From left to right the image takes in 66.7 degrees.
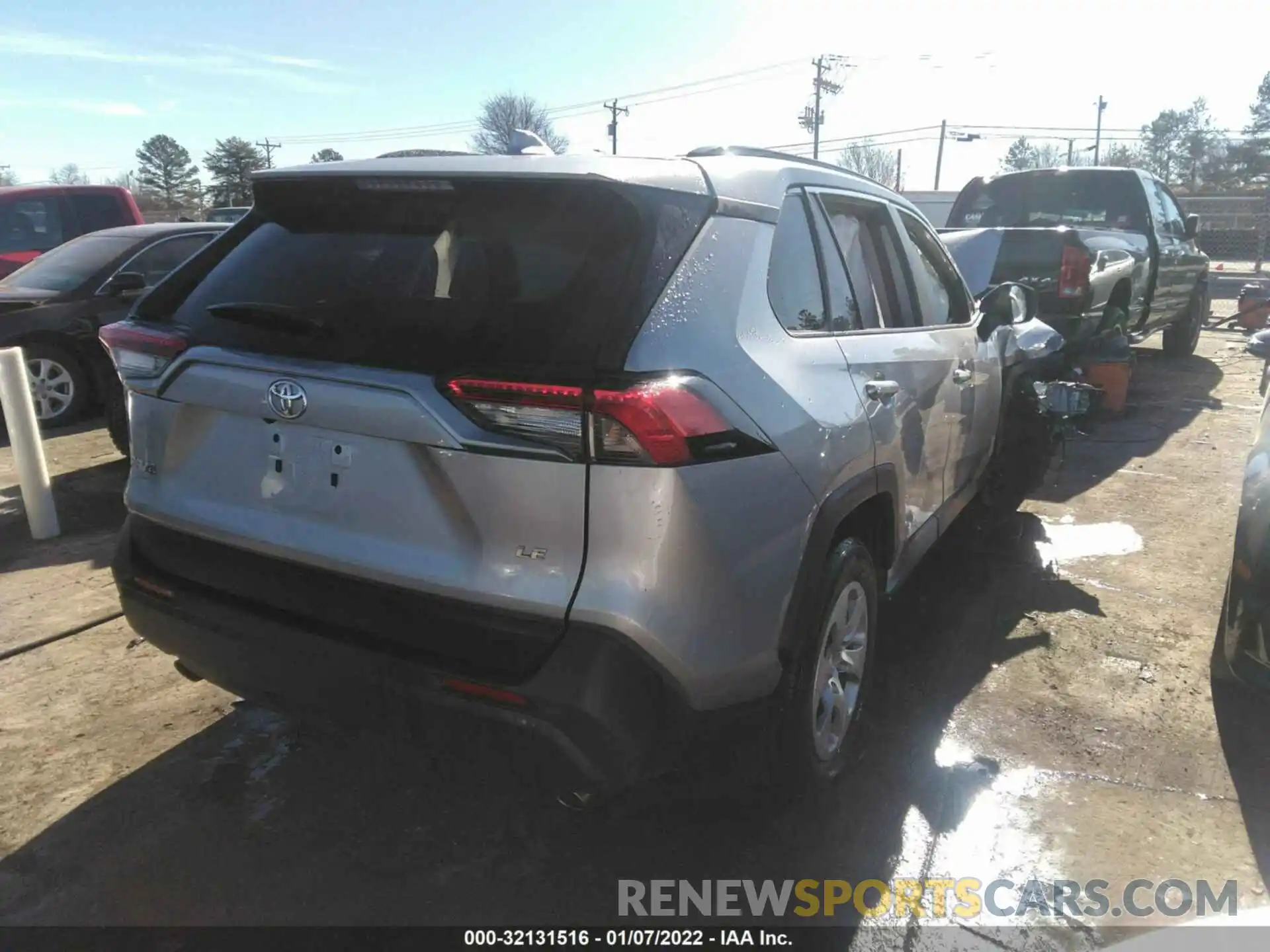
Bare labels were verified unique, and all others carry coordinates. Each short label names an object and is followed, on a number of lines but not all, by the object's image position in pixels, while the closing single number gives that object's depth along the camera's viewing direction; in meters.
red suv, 10.62
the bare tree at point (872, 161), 66.78
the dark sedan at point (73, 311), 7.62
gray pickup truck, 7.79
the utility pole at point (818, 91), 55.50
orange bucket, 8.31
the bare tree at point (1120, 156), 69.69
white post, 5.14
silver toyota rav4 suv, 2.02
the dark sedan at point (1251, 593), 3.13
